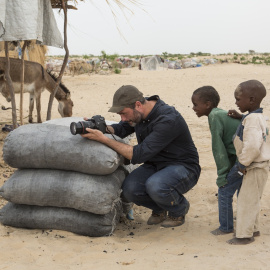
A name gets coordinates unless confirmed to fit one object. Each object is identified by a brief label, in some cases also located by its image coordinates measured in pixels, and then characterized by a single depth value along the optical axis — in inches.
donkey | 330.6
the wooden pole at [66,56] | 236.0
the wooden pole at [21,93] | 252.7
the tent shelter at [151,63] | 1068.5
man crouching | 137.2
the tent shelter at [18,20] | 178.1
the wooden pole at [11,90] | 219.9
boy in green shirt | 133.6
